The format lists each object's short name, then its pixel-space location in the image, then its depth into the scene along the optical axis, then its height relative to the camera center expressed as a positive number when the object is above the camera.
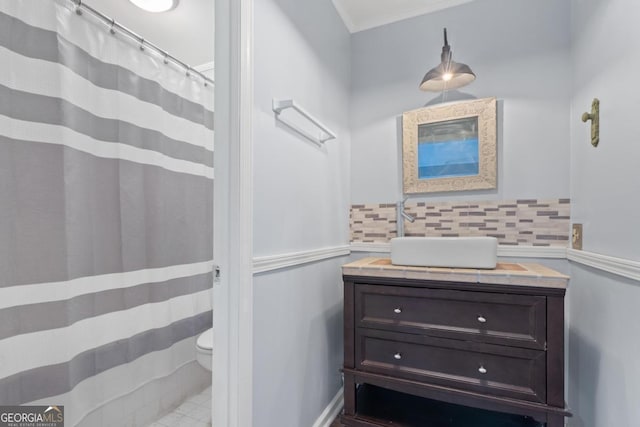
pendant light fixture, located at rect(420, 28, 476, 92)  1.53 +0.72
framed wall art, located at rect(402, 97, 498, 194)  1.71 +0.38
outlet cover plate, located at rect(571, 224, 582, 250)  1.44 -0.13
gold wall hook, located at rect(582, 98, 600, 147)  1.25 +0.38
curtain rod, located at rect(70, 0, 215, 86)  1.37 +0.93
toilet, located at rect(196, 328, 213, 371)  1.58 -0.75
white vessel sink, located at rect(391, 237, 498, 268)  1.35 -0.20
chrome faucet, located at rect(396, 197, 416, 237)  1.82 -0.04
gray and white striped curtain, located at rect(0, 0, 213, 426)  1.20 +0.00
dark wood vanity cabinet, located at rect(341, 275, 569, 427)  1.16 -0.57
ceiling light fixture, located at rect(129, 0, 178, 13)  1.65 +1.16
